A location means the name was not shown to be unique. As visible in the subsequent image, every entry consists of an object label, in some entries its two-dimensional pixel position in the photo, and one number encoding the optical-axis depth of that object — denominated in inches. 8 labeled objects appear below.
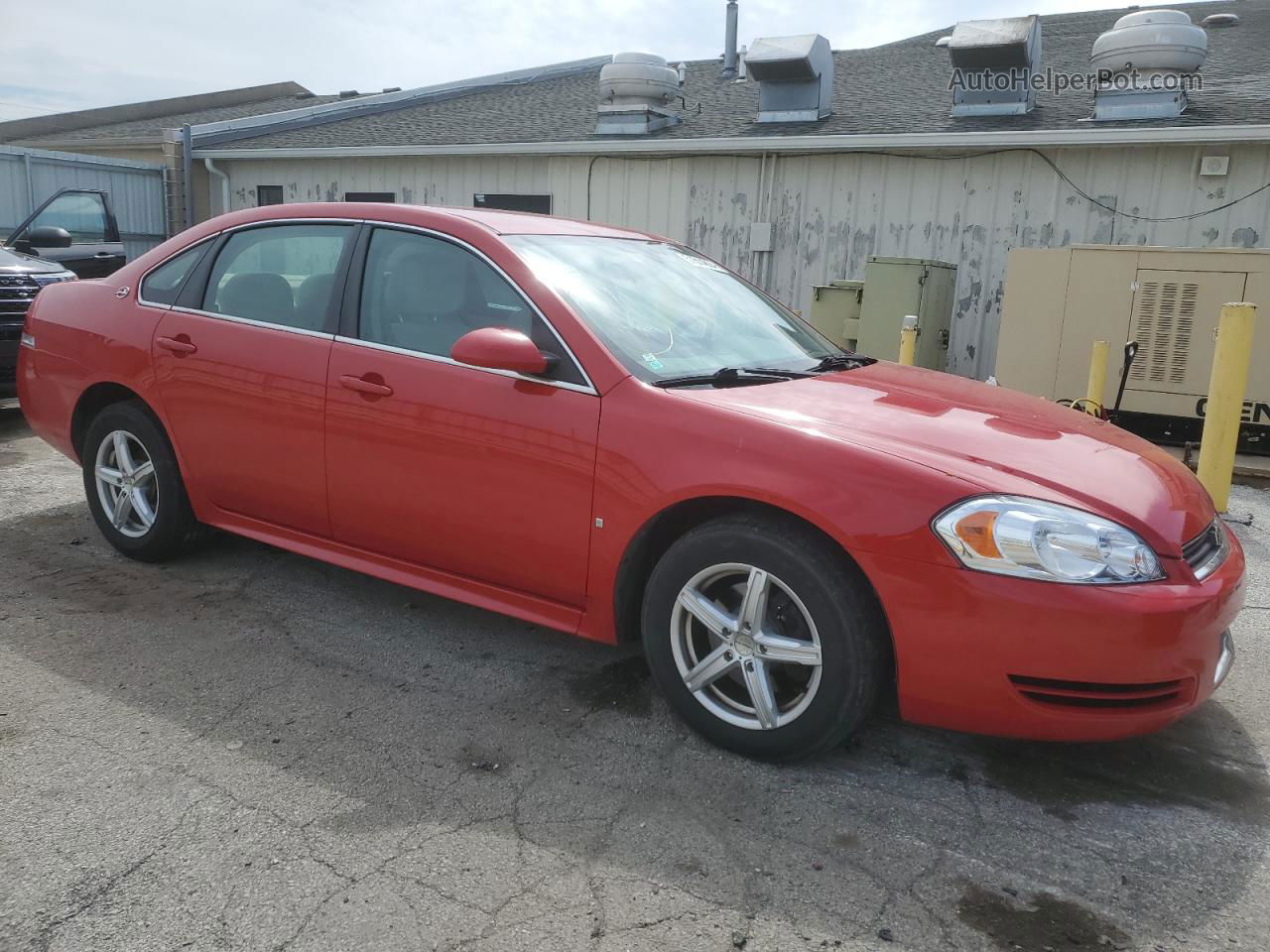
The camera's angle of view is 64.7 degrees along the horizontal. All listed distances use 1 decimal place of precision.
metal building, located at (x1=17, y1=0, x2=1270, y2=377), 366.0
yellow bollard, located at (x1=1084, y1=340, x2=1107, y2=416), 279.9
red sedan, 97.5
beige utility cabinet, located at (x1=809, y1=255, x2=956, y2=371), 349.1
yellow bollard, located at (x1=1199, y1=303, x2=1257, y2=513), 210.5
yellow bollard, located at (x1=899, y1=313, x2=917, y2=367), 286.8
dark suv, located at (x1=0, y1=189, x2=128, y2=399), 278.7
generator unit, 284.7
